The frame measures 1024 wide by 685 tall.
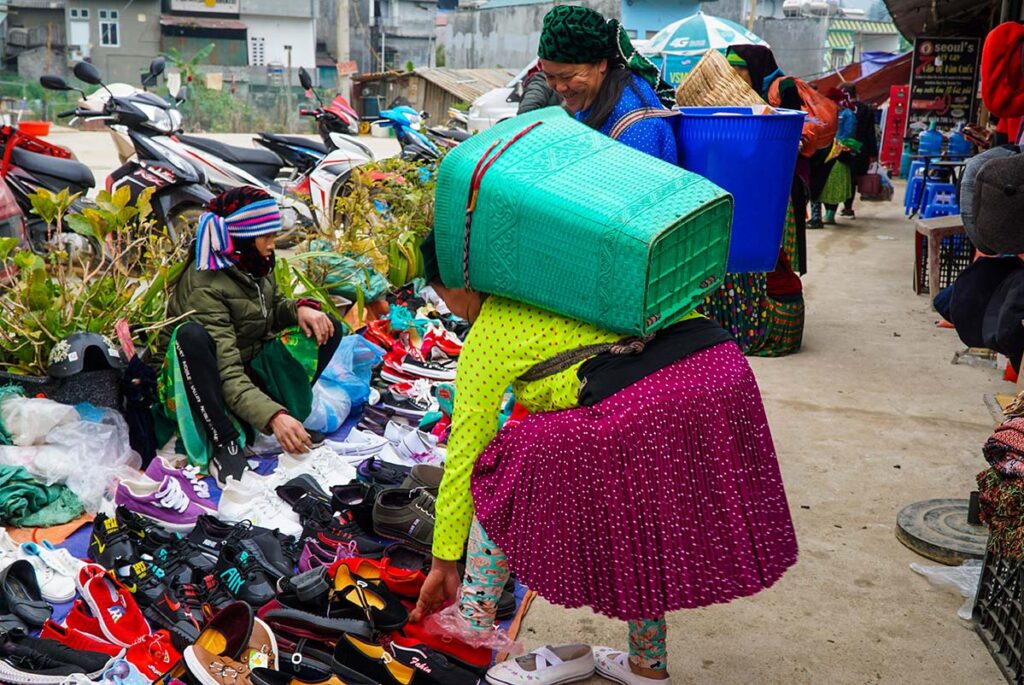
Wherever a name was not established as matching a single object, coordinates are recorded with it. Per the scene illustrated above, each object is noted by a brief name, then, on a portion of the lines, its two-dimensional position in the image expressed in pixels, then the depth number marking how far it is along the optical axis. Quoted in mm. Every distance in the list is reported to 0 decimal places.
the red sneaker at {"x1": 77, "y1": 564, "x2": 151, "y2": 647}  2758
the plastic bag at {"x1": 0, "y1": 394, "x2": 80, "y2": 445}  3627
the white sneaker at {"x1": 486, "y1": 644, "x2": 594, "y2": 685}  2611
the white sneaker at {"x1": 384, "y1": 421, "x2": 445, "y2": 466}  4156
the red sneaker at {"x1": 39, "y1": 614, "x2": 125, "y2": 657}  2662
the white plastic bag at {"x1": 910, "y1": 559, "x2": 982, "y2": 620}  3240
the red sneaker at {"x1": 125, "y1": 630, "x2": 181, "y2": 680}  2535
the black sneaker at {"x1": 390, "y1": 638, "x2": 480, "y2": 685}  2543
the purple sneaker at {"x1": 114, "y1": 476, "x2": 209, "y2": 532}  3471
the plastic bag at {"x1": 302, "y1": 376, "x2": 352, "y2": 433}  4363
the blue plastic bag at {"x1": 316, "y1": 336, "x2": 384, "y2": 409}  4605
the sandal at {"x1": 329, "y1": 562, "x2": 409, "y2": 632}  2756
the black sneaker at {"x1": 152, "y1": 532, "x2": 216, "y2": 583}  3080
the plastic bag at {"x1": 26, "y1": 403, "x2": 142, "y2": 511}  3533
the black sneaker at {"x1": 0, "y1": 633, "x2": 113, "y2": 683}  2443
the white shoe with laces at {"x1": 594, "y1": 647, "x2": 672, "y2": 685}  2592
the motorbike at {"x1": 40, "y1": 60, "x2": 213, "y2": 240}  7574
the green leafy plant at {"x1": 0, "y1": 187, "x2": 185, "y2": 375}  3850
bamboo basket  4367
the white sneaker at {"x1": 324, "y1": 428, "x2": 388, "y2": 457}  4207
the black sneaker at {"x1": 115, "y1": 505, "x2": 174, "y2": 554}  3229
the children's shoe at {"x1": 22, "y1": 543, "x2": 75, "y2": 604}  2975
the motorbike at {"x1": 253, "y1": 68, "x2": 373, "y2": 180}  9059
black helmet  3738
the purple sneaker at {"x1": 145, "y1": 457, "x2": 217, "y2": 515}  3602
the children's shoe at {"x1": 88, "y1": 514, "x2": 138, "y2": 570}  3117
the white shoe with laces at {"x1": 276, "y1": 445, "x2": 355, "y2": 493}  3920
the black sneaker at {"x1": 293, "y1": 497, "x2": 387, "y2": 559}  3268
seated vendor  3787
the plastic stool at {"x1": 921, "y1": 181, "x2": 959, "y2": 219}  9031
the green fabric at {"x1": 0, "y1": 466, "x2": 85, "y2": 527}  3381
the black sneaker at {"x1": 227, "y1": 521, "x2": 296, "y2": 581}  3109
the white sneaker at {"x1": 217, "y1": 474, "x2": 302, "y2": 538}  3531
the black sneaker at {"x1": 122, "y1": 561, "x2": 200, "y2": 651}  2715
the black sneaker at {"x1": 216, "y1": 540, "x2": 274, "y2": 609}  2939
